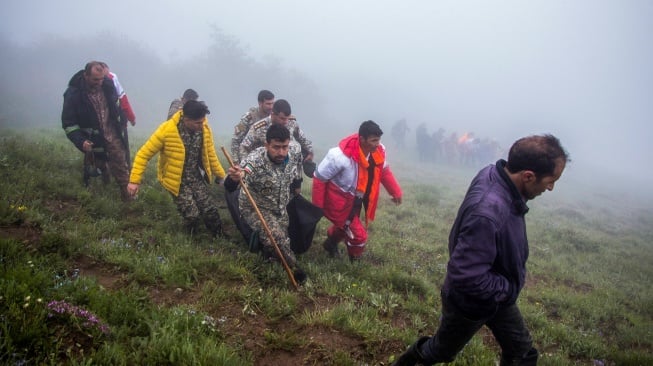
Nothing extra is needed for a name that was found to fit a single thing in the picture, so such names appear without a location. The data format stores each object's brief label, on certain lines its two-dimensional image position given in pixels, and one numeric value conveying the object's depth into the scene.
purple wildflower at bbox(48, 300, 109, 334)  2.88
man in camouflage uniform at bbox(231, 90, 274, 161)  7.43
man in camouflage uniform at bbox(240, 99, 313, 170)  6.54
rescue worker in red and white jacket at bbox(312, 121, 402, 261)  5.59
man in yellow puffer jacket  5.30
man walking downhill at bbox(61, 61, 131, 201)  6.10
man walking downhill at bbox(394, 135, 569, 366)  2.49
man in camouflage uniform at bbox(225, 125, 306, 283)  4.92
